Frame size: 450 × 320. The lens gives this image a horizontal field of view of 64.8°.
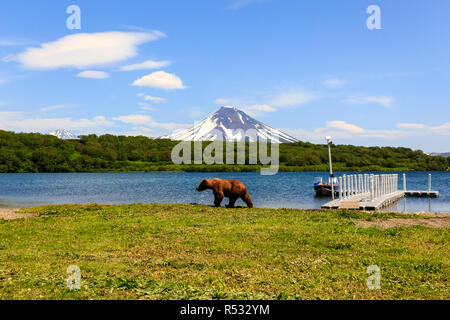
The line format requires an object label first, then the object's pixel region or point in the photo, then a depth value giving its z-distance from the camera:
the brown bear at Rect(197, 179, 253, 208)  26.75
